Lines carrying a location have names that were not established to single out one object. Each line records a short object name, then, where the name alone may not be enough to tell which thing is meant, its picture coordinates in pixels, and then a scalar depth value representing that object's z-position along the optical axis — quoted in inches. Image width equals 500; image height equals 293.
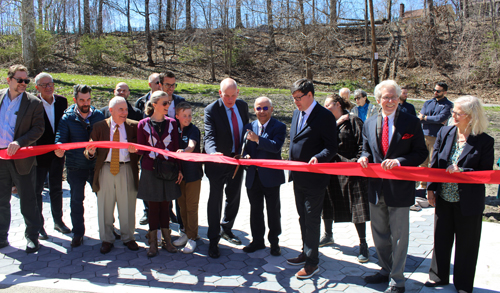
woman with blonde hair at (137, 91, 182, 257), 190.4
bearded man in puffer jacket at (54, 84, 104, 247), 203.2
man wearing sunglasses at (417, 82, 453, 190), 313.3
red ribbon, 148.2
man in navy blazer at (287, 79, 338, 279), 167.5
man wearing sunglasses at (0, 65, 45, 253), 196.9
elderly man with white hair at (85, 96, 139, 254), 197.2
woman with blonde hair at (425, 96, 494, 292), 147.0
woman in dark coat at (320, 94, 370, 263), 189.8
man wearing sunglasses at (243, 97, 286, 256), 188.9
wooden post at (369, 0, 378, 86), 936.0
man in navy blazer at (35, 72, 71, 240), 214.4
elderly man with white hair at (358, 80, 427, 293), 152.1
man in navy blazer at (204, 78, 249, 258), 194.7
